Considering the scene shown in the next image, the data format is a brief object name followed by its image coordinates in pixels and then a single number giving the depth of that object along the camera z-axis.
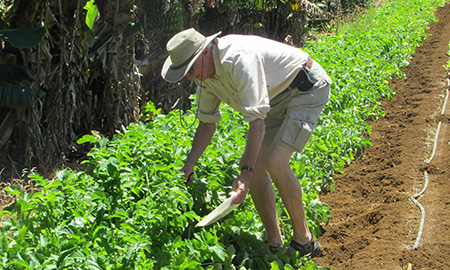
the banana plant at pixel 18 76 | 5.72
